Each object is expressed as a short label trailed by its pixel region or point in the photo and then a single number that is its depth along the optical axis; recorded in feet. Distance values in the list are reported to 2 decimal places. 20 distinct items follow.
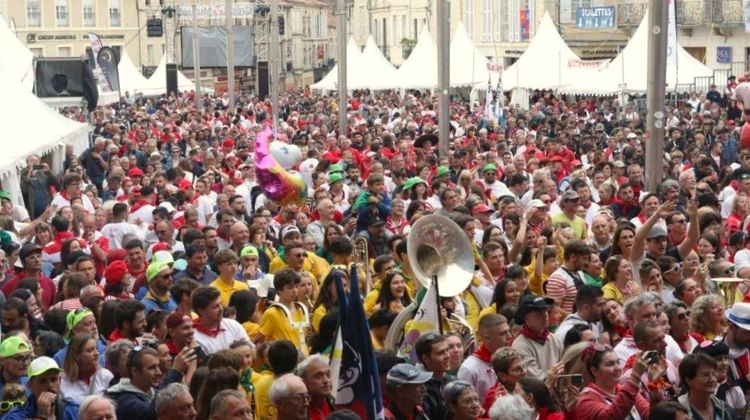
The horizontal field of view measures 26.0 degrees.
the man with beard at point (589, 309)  31.60
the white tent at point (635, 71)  106.73
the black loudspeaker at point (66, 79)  96.94
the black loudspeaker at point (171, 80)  186.44
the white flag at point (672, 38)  81.71
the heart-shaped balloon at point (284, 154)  50.78
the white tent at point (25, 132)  59.11
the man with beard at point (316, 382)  25.73
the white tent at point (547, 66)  120.88
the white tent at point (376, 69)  152.66
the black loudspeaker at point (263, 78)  201.41
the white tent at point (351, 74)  154.20
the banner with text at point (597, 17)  174.40
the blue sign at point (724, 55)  163.12
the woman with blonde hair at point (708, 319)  31.35
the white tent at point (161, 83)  187.01
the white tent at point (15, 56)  83.82
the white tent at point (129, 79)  178.29
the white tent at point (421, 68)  145.48
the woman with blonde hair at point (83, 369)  28.07
